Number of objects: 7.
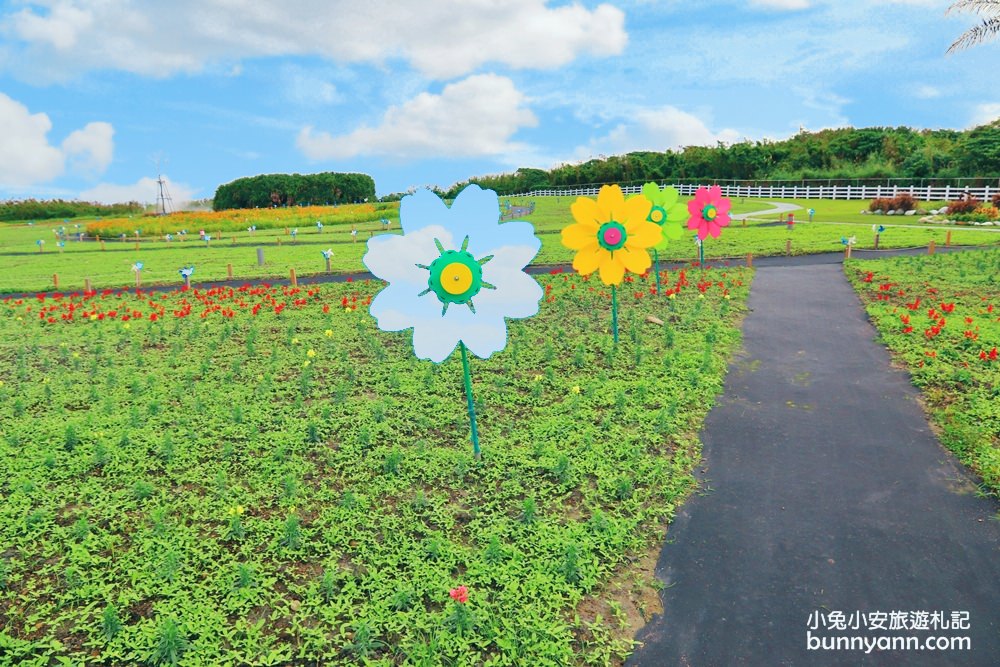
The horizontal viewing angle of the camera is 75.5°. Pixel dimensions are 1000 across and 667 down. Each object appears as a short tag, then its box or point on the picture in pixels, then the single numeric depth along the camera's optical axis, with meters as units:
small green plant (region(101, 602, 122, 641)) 4.30
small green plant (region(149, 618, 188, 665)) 4.10
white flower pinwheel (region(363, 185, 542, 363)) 5.93
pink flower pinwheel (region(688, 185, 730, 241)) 14.72
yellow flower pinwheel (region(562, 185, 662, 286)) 9.48
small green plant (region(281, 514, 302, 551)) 5.21
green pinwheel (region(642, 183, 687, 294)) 12.86
